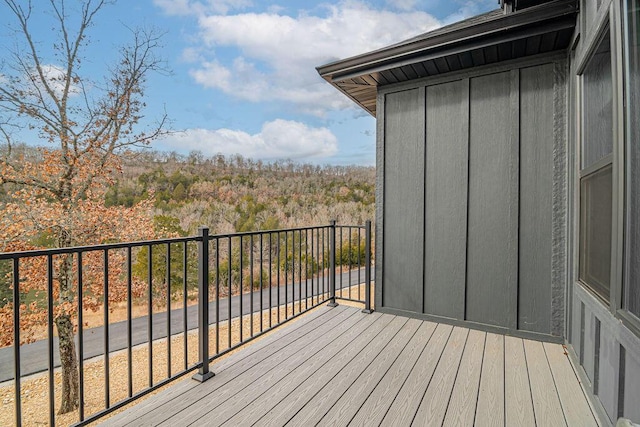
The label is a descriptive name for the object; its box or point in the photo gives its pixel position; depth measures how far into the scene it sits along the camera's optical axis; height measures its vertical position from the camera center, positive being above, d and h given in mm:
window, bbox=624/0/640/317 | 1213 +233
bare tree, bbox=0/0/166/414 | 6289 +1869
